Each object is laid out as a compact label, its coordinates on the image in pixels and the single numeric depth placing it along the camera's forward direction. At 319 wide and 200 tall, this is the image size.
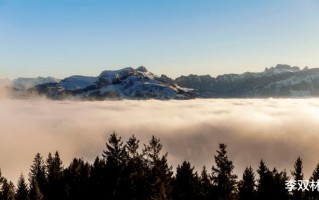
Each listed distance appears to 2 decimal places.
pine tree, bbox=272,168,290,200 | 82.81
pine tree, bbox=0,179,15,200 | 82.82
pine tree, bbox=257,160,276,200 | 82.88
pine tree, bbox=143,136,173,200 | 61.82
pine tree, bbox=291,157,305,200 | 85.12
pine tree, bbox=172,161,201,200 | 85.73
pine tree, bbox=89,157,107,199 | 62.53
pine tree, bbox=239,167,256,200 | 91.99
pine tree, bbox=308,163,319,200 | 83.88
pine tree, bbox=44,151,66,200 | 104.50
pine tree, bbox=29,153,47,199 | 122.77
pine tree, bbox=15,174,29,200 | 93.25
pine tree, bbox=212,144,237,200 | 70.31
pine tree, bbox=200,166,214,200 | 77.81
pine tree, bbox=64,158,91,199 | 82.44
